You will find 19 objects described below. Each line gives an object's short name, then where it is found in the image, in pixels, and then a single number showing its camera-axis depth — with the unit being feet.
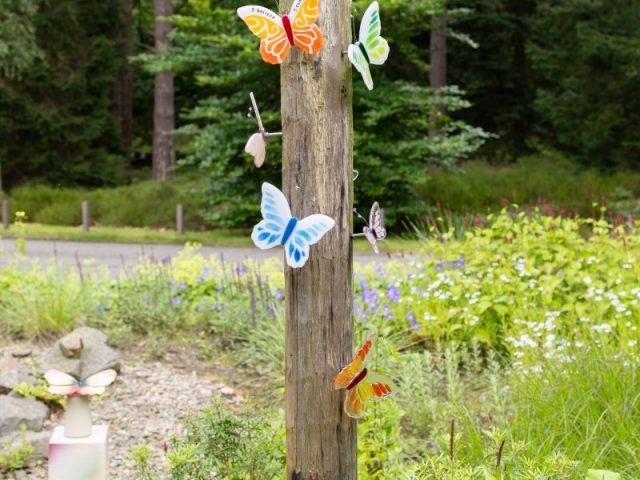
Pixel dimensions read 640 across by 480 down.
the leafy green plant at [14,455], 12.89
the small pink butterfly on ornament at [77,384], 9.80
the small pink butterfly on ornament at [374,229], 8.48
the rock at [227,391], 16.77
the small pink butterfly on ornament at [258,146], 8.34
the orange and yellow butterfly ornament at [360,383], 8.08
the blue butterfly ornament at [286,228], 7.76
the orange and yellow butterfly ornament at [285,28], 7.90
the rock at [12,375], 15.75
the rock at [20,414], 13.99
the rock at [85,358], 16.48
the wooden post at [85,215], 56.37
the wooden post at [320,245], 8.26
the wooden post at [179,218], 54.19
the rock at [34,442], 13.30
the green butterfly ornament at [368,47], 8.15
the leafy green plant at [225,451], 9.55
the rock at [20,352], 18.24
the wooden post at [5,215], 56.49
